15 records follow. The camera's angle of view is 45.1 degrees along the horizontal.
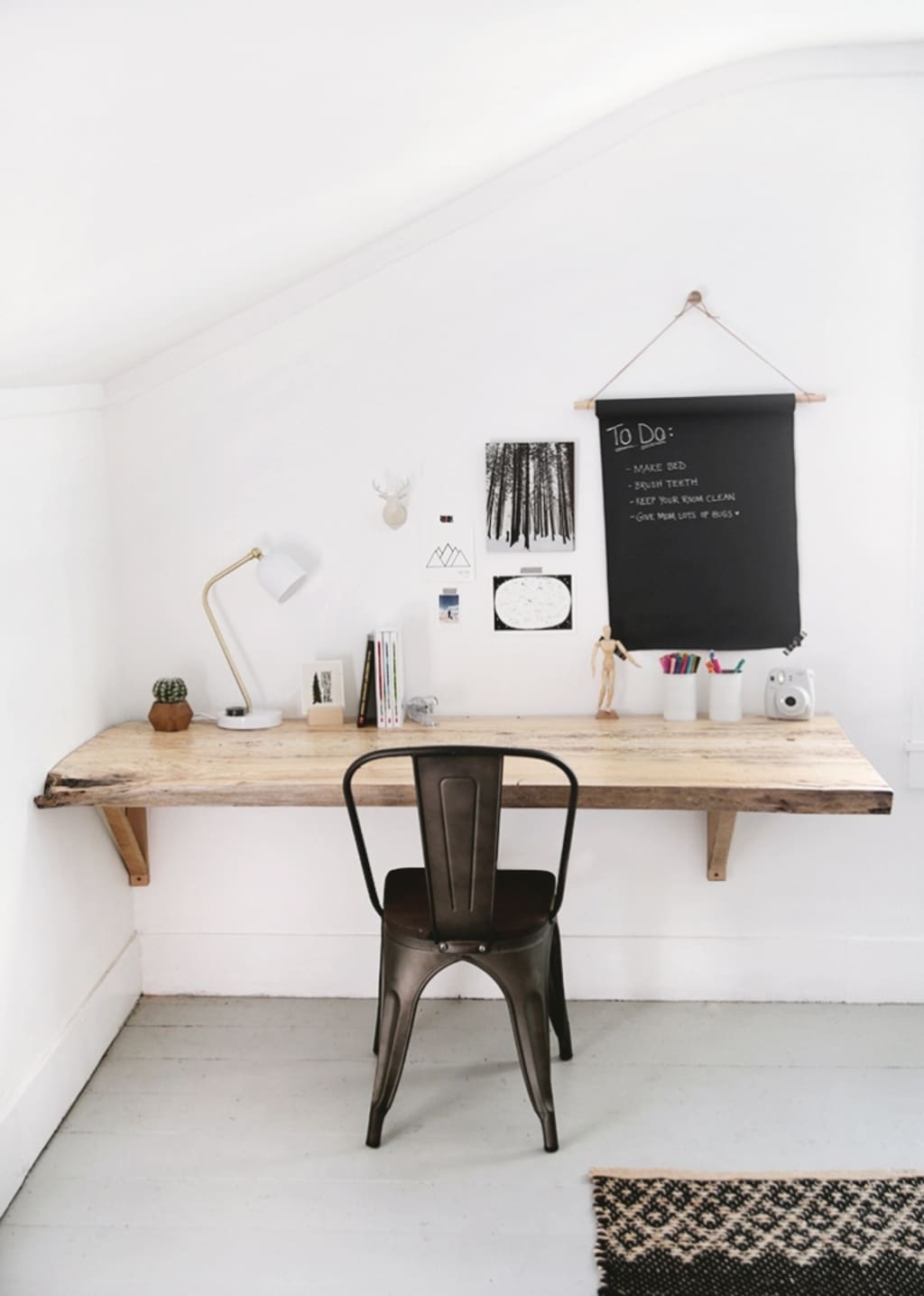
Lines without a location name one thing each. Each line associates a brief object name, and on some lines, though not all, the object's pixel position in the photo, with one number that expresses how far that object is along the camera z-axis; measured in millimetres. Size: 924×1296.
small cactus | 2996
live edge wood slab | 2441
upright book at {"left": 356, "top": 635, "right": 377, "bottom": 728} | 3010
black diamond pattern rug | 2096
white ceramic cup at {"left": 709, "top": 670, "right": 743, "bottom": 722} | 2975
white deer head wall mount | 2994
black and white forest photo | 3039
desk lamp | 2973
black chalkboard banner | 2988
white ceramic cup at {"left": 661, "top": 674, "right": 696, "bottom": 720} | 2992
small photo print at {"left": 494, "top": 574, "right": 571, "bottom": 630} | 3086
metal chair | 2271
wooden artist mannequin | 3043
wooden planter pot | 3002
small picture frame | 3051
